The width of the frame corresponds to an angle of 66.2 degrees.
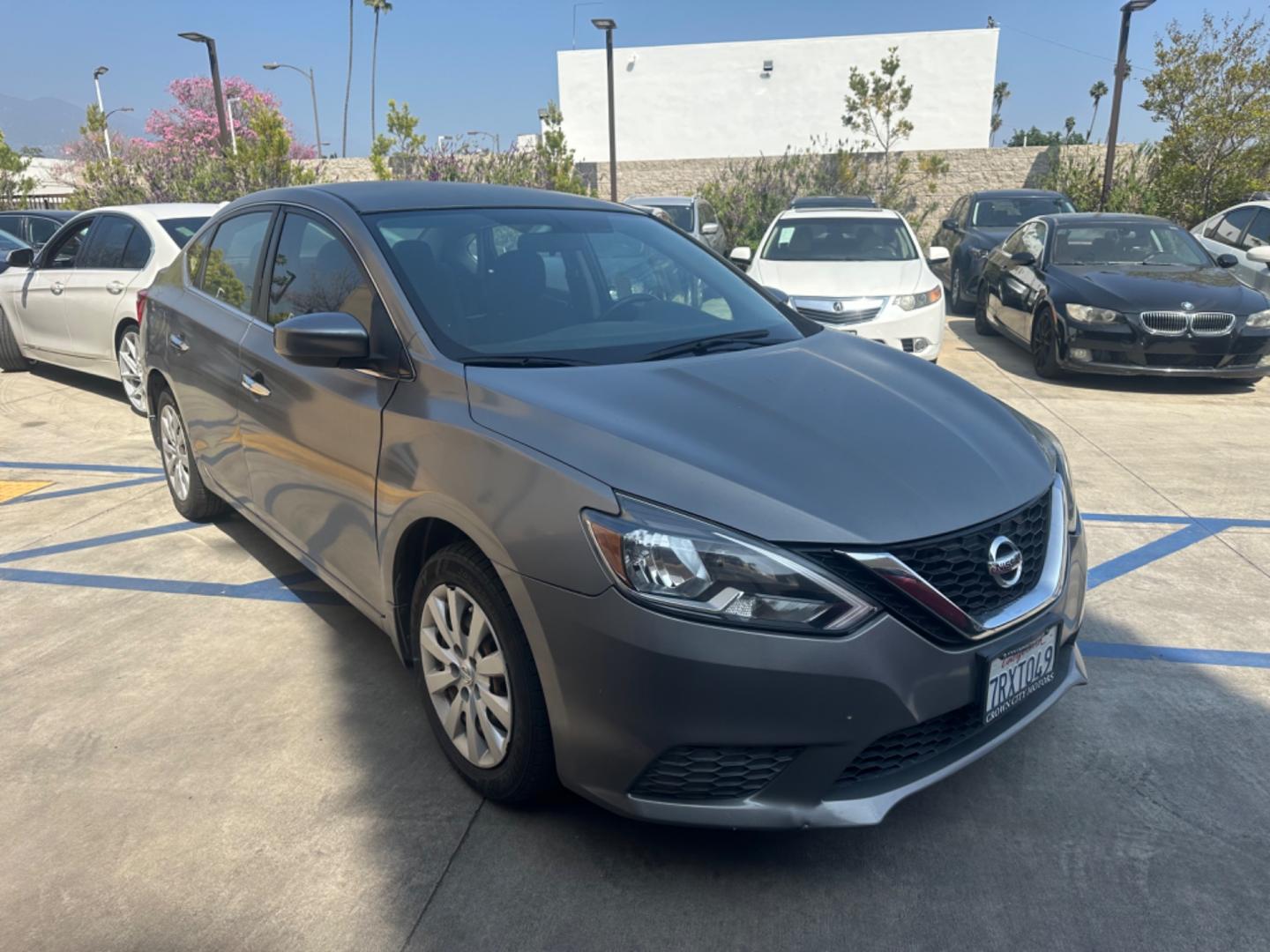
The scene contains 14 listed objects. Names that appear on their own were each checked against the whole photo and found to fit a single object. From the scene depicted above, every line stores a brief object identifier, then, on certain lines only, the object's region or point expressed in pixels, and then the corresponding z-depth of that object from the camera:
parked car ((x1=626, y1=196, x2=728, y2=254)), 14.26
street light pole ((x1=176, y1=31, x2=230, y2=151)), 19.42
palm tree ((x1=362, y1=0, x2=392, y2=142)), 51.72
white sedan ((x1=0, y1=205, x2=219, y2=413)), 7.24
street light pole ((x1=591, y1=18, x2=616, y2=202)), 19.78
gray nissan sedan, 2.13
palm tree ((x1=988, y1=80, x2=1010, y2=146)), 94.56
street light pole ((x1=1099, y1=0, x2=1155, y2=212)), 17.14
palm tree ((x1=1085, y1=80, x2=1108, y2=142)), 86.06
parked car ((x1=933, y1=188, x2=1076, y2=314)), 12.84
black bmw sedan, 8.10
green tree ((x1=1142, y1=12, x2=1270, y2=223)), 16.38
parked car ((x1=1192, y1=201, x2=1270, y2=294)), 9.92
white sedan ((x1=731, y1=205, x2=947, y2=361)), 8.22
